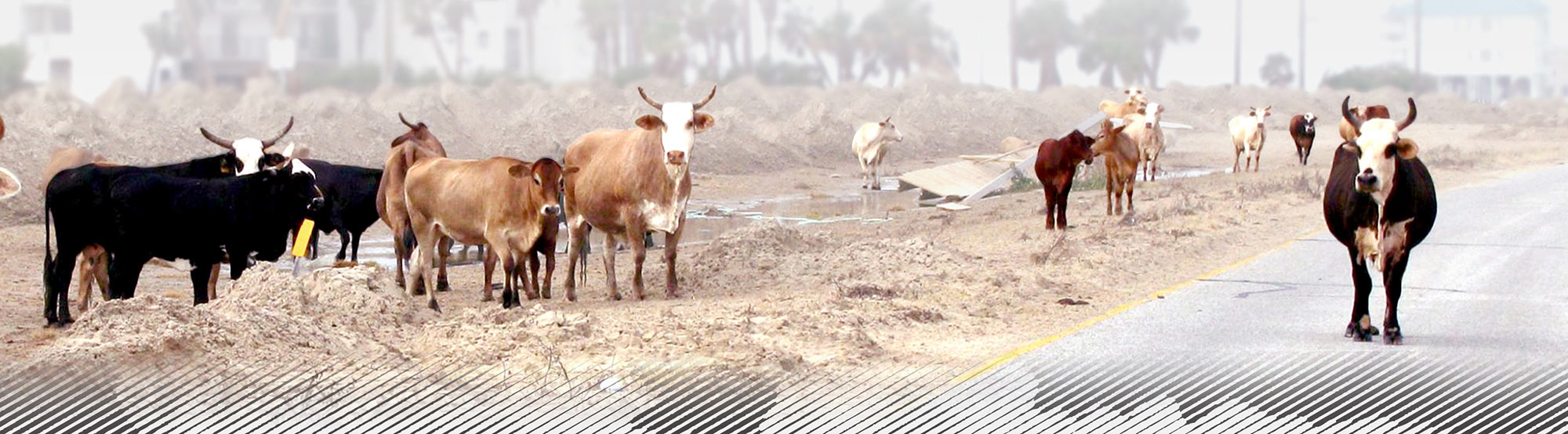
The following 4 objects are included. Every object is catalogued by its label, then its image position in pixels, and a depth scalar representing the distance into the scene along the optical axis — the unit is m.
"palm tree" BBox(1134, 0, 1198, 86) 74.25
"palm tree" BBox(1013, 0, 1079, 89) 66.94
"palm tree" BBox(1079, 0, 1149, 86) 75.56
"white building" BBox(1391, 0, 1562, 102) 82.12
